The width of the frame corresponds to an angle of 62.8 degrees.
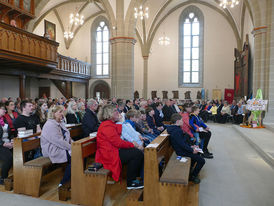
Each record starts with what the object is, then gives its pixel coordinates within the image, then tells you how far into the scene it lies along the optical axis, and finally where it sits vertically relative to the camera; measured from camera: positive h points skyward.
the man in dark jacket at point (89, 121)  4.48 -0.51
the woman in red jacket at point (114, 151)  3.24 -0.81
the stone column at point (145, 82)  20.03 +1.28
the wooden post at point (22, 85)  11.55 +0.55
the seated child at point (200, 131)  5.35 -0.84
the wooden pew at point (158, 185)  2.73 -1.10
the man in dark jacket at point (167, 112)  8.78 -0.60
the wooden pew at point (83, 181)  3.09 -1.20
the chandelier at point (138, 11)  10.80 +4.39
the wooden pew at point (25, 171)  3.39 -1.16
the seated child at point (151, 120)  5.95 -0.64
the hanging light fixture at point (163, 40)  16.55 +4.16
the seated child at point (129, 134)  3.74 -0.64
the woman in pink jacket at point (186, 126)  4.90 -0.64
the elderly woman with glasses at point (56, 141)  3.44 -0.70
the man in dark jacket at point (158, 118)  6.80 -0.66
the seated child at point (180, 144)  3.72 -0.79
